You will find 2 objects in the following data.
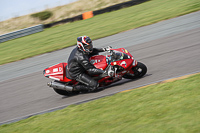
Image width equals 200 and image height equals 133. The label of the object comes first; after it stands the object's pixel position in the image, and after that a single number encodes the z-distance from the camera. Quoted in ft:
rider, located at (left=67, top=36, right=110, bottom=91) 47.37
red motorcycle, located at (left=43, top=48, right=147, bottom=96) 47.96
